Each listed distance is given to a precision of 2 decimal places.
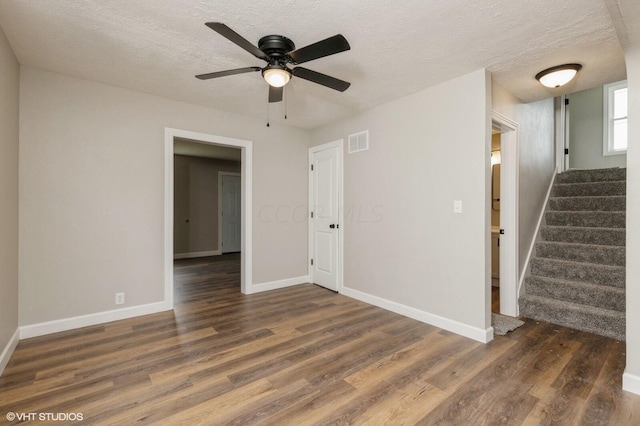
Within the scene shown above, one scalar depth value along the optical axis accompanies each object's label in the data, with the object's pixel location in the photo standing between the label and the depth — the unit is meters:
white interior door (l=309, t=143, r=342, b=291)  4.43
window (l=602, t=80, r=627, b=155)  5.03
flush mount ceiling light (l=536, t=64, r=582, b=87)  2.64
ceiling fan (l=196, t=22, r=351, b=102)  1.95
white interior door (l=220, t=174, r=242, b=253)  8.30
